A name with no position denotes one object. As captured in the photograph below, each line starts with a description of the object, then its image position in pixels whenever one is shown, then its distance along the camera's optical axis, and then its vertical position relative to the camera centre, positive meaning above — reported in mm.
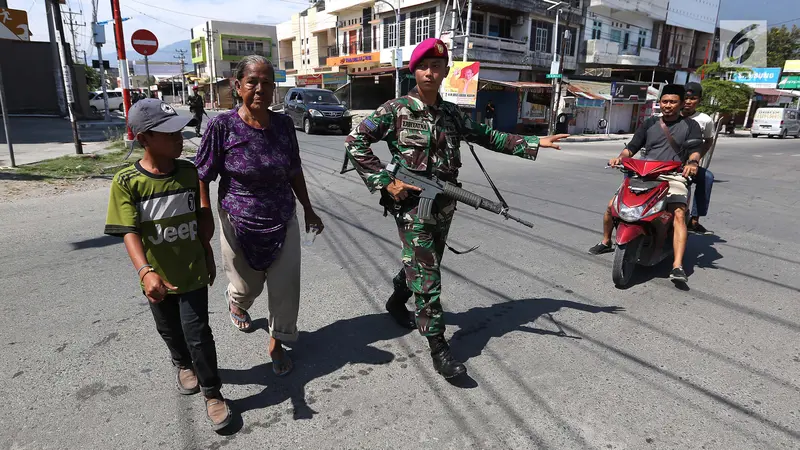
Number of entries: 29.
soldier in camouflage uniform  2762 -354
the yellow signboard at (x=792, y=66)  42250 +3458
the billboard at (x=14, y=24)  8289 +1150
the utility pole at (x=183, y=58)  55206 +4689
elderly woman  2521 -527
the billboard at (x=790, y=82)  41969 +2030
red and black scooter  4152 -980
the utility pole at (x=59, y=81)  21953 +520
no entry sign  11344 +1207
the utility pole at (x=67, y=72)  10617 +441
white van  27328 -952
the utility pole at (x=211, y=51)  51956 +4644
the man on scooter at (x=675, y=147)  4395 -406
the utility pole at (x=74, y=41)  42009 +4430
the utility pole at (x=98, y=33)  21270 +2576
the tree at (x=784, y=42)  53156 +6934
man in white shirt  4871 -780
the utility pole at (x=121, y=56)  10008 +779
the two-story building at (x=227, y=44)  53875 +5911
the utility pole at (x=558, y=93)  25105 +431
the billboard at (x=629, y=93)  28078 +588
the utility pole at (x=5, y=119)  8594 -499
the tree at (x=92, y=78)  40219 +1190
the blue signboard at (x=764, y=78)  41719 +2356
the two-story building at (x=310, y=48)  38125 +4536
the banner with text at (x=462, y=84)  22094 +716
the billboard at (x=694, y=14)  38625 +7381
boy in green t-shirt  2094 -630
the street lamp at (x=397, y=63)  25297 +1819
